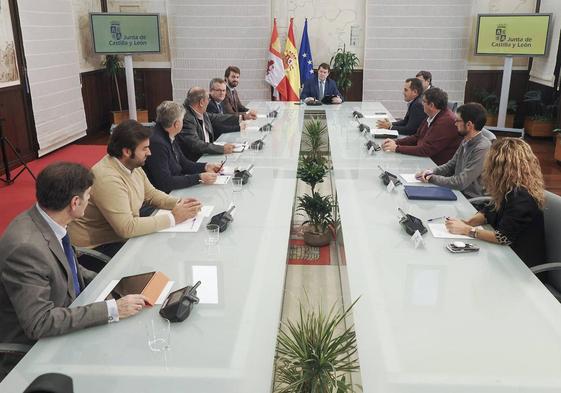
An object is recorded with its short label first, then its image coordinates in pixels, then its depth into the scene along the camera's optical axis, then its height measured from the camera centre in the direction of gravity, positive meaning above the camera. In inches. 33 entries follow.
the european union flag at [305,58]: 323.6 -10.2
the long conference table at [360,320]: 57.0 -35.9
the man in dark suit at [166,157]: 126.0 -27.9
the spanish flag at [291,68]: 321.7 -16.3
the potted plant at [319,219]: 155.3 -53.5
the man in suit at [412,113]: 198.4 -27.1
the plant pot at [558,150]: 248.8 -52.2
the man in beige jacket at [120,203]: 94.9 -30.1
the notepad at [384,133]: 184.9 -32.6
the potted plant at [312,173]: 166.6 -41.6
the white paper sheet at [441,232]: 94.8 -35.1
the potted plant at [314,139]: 198.5 -37.9
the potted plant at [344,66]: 318.7 -15.2
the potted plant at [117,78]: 317.4 -22.7
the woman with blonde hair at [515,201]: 91.7 -28.4
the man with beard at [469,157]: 125.0 -28.5
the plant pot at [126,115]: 328.2 -45.8
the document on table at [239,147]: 163.8 -33.2
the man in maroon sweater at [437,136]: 158.9 -28.8
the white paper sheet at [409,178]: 130.6 -34.4
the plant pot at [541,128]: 298.5 -50.1
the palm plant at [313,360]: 70.4 -43.7
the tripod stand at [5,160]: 212.1 -47.5
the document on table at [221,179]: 129.6 -34.2
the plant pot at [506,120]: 320.2 -48.6
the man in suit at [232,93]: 236.8 -23.5
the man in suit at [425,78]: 227.4 -16.1
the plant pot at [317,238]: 159.0 -59.6
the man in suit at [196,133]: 161.3 -28.6
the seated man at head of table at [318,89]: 289.0 -26.2
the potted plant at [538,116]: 298.8 -43.5
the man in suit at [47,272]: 63.8 -28.9
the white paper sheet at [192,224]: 97.6 -34.5
